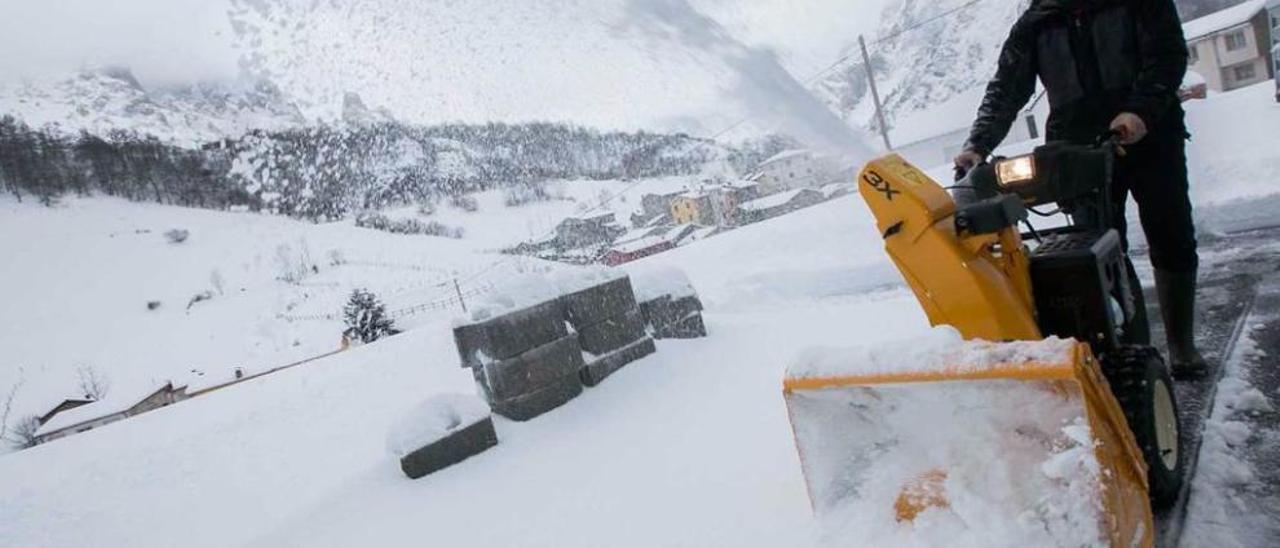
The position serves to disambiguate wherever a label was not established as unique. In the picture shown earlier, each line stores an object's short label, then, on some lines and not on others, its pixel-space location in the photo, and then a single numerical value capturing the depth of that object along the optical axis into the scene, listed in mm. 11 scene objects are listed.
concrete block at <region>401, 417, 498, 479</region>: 3367
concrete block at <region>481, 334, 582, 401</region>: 3873
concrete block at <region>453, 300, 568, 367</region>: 3844
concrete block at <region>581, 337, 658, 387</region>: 4312
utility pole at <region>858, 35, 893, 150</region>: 23188
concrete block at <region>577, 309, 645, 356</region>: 4391
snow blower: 1222
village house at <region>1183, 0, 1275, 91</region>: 38969
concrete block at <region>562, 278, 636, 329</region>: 4352
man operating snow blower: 2182
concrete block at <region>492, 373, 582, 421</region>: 3891
